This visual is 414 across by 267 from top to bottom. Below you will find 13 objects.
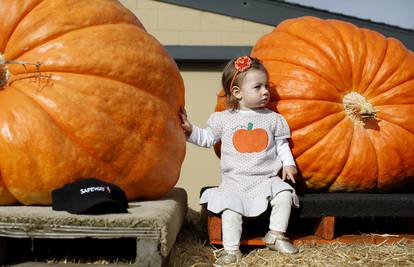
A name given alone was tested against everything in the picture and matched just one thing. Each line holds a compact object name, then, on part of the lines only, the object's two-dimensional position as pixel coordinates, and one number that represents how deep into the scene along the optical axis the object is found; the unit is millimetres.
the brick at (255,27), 5203
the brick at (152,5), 5250
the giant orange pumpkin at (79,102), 2203
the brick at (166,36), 5234
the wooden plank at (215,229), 2553
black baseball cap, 1989
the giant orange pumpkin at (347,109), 2857
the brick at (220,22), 5195
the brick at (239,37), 5195
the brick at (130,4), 5246
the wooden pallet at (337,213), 2566
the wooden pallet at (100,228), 1931
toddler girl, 2486
